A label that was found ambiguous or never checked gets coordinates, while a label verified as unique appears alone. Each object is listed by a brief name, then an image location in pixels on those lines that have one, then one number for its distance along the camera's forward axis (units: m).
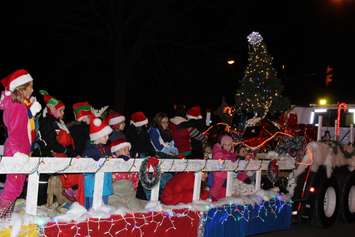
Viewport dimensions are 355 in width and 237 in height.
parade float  6.14
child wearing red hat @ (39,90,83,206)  7.08
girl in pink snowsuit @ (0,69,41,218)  5.88
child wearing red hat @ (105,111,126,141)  8.86
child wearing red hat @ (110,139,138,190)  7.43
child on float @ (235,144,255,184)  10.20
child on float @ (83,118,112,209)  6.96
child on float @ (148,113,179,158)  9.42
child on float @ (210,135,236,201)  9.17
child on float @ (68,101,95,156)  8.16
